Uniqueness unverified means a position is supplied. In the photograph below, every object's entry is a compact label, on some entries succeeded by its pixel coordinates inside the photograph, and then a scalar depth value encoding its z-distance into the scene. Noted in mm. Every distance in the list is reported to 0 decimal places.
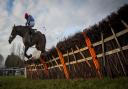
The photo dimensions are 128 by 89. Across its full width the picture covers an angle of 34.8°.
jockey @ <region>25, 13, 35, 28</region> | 19016
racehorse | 18778
